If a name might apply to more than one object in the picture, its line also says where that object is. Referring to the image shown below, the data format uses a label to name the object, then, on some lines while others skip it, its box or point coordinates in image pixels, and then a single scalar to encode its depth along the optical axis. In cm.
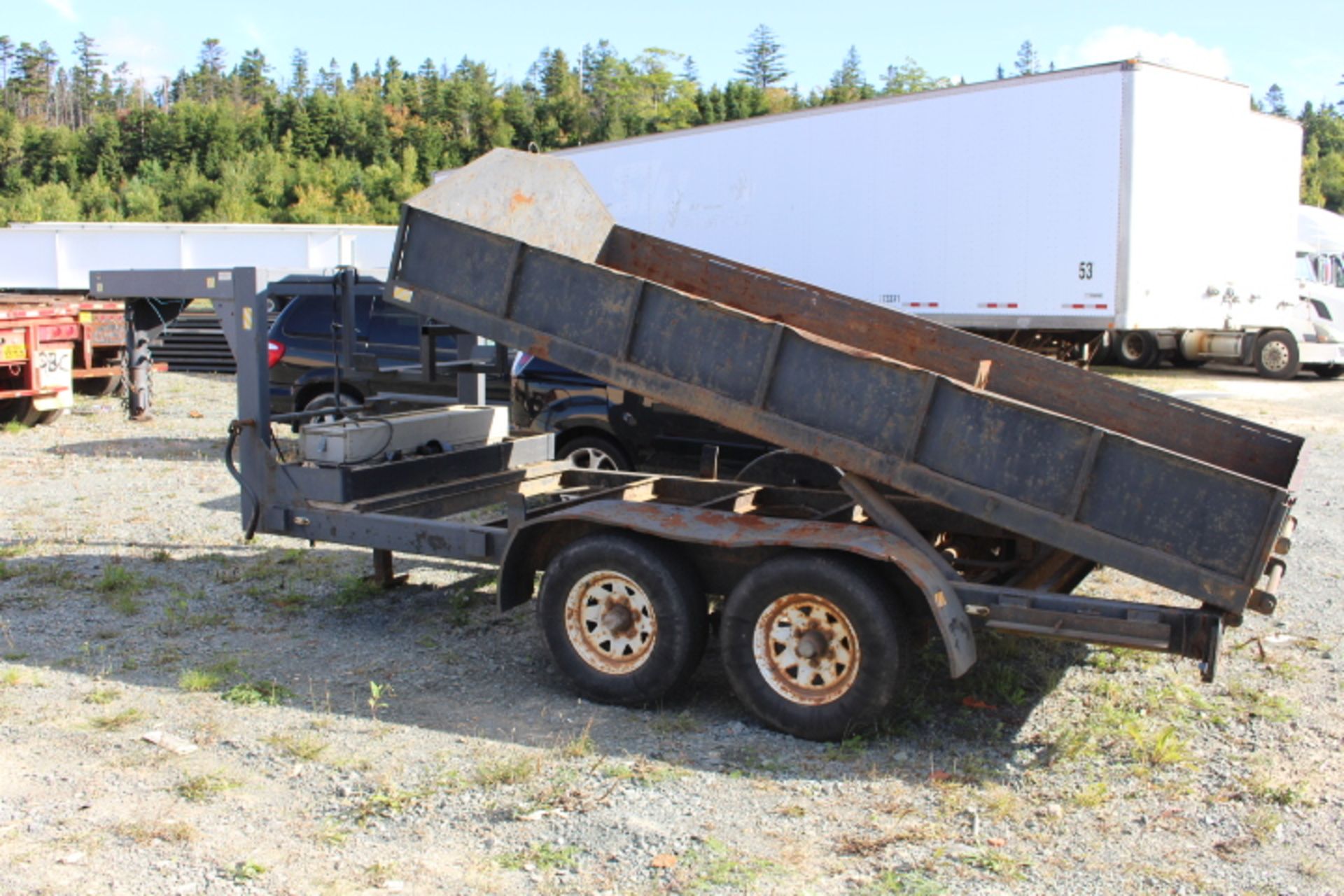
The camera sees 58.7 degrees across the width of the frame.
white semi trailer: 1708
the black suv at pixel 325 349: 1279
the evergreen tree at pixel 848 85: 8912
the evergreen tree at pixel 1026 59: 13488
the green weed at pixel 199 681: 611
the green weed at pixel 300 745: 523
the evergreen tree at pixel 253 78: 10300
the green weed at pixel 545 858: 430
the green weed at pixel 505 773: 496
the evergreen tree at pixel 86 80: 10919
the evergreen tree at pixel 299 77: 10361
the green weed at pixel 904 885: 412
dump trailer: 507
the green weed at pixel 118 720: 558
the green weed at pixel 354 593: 787
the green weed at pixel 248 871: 417
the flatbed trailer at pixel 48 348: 1532
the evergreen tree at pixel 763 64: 11912
